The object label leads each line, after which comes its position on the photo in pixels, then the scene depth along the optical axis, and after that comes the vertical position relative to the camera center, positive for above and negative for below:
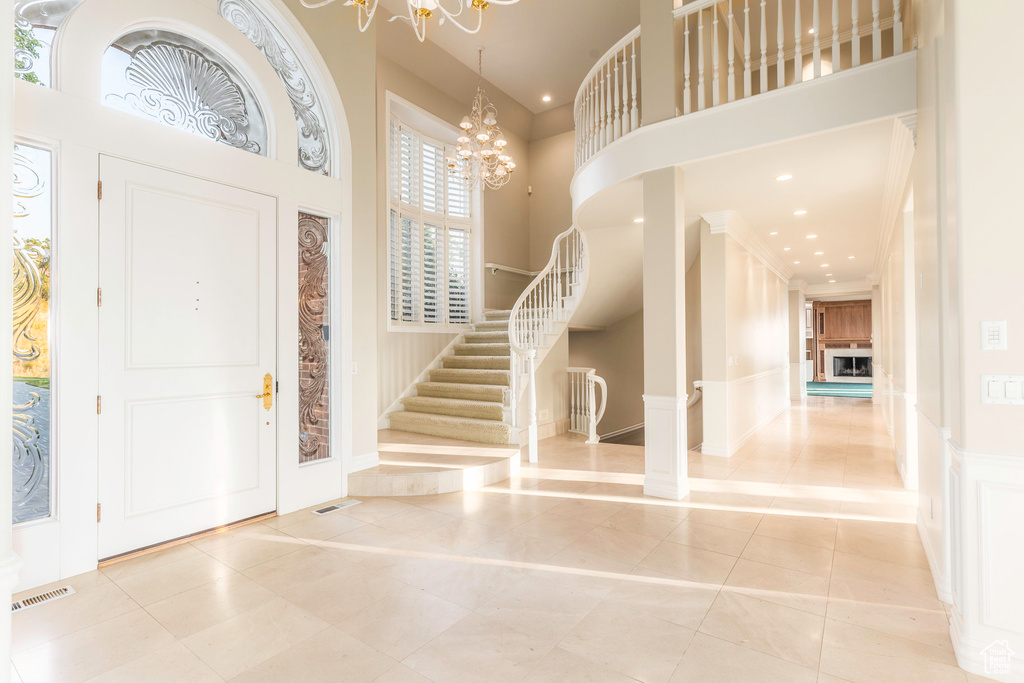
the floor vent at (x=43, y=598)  2.54 -1.27
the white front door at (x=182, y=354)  3.07 -0.01
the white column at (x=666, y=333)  4.32 +0.13
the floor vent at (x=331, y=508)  3.94 -1.26
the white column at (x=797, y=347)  12.52 -0.03
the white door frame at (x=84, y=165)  2.81 +1.20
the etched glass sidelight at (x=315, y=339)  4.11 +0.10
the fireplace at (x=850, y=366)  17.69 -0.71
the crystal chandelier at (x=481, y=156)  6.07 +2.42
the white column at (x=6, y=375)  1.34 -0.06
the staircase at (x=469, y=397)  5.95 -0.62
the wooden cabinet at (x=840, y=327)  17.61 +0.66
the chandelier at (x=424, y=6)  2.42 +1.67
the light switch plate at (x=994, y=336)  2.01 +0.03
